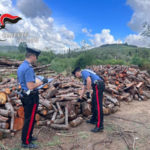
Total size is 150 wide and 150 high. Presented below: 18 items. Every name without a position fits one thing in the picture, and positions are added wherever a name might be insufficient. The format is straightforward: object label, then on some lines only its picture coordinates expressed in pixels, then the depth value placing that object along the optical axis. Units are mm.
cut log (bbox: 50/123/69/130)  4758
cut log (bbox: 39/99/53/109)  5259
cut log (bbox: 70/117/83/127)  5013
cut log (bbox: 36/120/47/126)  4840
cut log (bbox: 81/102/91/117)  5648
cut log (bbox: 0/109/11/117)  4483
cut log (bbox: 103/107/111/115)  6035
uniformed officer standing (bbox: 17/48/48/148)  3311
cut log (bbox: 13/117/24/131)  4496
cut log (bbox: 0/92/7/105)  4909
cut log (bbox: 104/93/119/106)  6857
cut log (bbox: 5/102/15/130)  4393
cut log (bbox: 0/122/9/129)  4245
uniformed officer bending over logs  4551
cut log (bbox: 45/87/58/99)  5836
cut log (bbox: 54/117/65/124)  4964
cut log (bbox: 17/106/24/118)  4629
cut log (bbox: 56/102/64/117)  5172
